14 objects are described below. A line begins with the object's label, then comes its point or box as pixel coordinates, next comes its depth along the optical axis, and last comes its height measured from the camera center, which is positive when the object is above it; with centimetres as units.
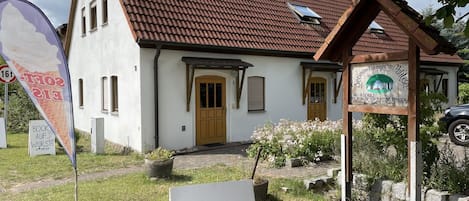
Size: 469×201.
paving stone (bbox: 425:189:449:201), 490 -127
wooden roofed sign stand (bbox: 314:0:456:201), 447 +59
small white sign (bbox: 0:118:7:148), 1303 -122
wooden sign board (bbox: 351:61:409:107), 477 +21
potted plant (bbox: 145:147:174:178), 770 -134
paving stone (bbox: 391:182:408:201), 521 -130
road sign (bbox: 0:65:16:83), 1316 +91
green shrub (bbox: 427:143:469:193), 513 -109
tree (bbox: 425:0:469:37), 288 +66
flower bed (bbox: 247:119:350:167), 905 -106
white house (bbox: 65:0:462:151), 1120 +108
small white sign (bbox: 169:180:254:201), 399 -102
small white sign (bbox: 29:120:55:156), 1089 -116
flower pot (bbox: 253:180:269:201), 605 -147
